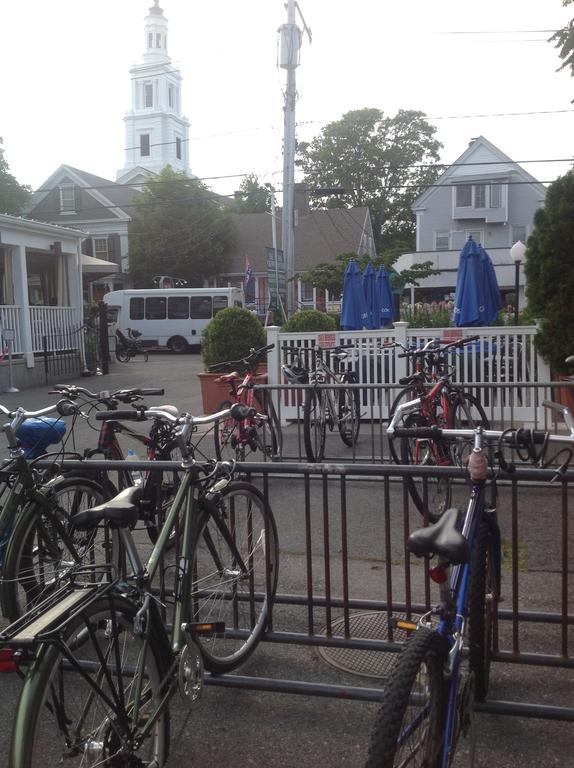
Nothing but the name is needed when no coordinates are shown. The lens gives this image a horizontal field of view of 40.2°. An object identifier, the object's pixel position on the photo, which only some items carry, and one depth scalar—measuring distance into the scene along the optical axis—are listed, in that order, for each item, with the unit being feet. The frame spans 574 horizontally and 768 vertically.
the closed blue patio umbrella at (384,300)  43.78
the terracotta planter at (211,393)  36.45
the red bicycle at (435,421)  20.36
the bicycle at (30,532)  12.39
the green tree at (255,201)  217.52
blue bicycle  7.08
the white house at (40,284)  59.93
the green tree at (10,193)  142.31
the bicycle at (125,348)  94.12
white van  111.34
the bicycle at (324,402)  27.68
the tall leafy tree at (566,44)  28.63
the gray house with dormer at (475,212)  140.50
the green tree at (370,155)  193.16
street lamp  64.99
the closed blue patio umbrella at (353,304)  40.14
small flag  112.27
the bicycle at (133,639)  7.55
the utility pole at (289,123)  65.92
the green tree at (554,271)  29.43
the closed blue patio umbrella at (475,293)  36.59
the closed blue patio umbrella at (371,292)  43.61
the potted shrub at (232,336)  38.78
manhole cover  12.38
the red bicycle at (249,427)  25.00
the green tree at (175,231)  150.10
